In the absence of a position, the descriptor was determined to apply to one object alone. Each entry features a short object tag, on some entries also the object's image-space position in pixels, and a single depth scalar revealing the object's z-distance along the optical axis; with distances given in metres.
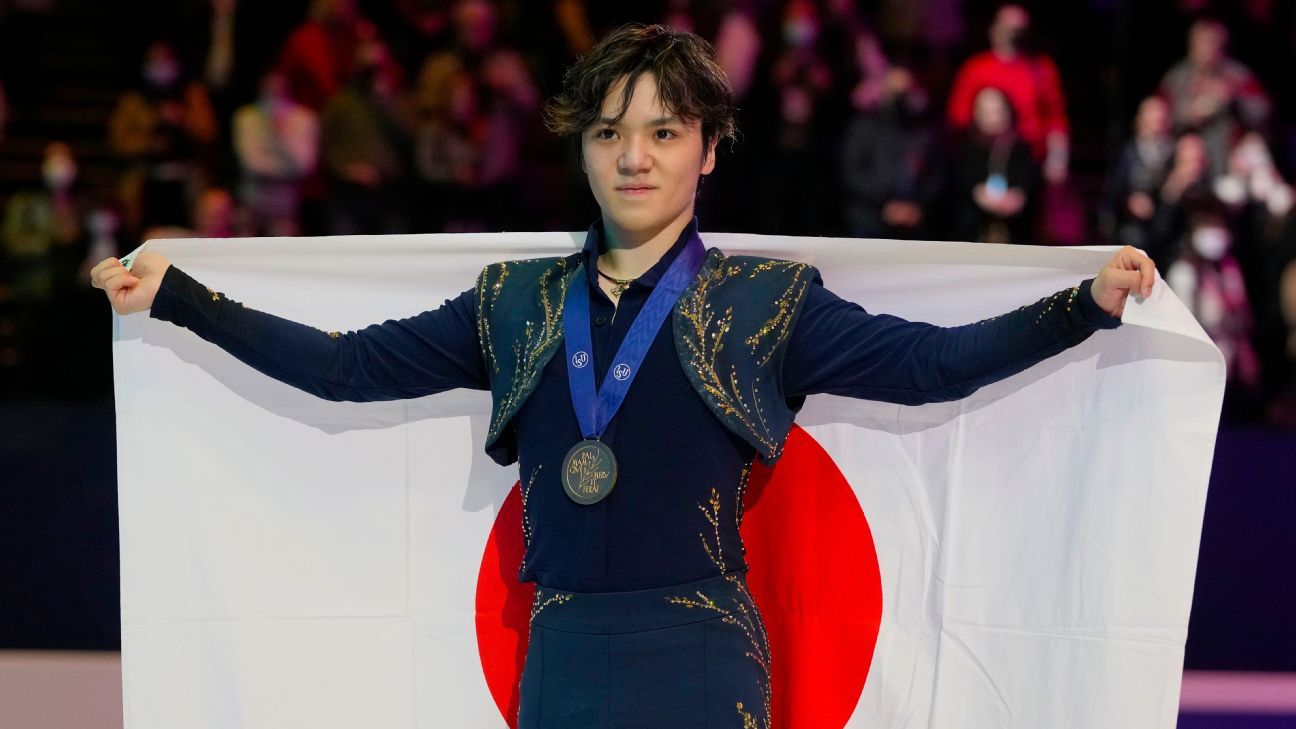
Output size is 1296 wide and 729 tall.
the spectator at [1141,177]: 12.12
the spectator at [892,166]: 12.41
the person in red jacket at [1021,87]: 12.63
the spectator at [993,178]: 12.19
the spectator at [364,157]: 12.88
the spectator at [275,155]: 12.87
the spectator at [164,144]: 13.29
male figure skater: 4.27
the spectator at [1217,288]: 11.57
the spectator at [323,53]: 13.55
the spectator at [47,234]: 13.07
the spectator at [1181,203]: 11.92
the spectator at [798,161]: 12.62
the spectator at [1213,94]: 12.48
